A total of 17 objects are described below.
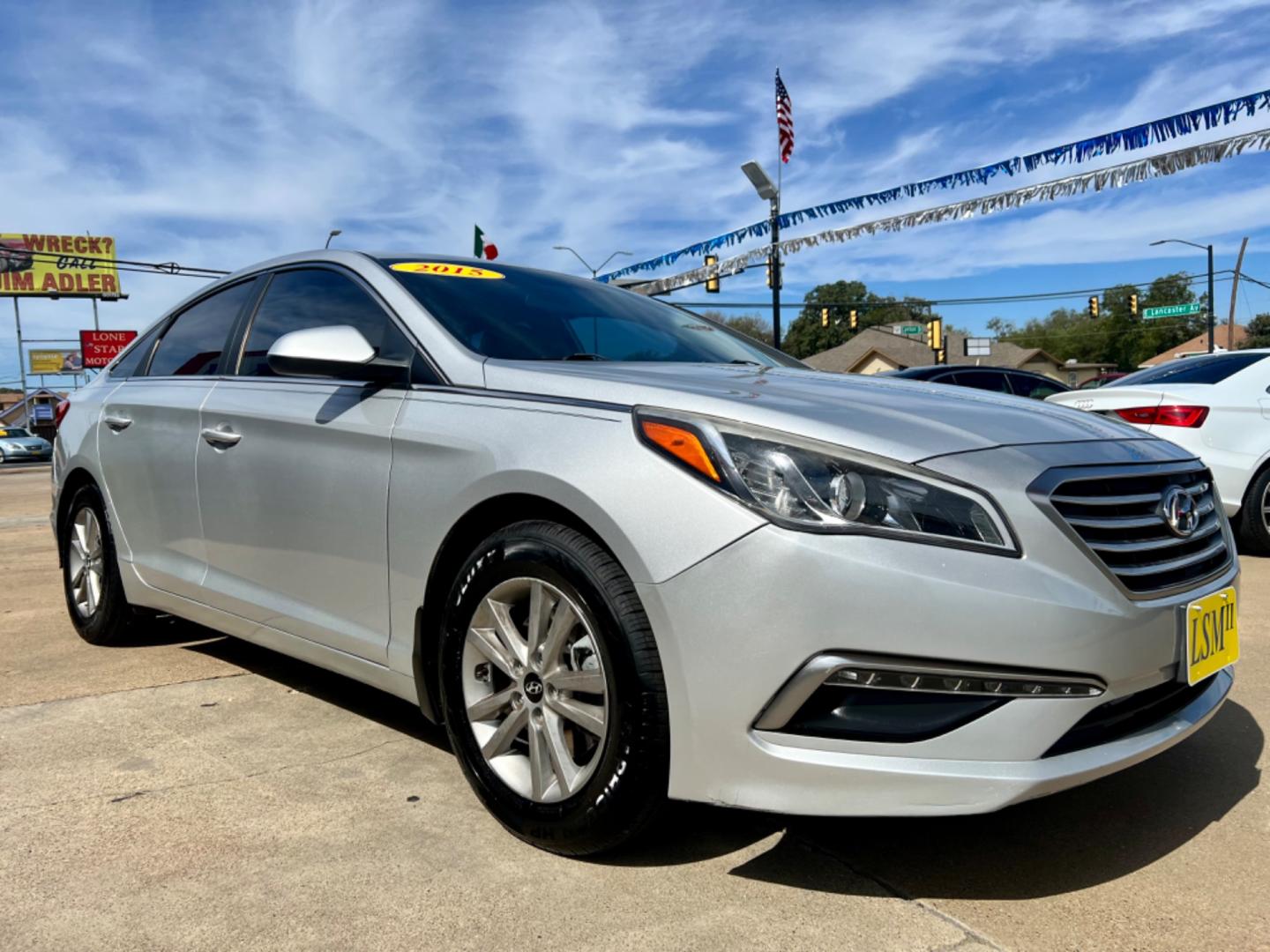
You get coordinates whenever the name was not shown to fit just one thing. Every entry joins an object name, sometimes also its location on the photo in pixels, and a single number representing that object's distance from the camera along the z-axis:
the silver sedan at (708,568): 1.94
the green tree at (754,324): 62.88
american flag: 16.17
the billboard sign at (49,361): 84.31
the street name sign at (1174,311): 41.77
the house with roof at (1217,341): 72.36
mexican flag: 20.63
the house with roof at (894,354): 72.33
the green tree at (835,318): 94.19
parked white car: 6.43
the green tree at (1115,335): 95.25
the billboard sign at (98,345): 58.06
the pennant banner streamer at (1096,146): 10.15
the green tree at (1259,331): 71.39
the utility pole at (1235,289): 41.00
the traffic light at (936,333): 36.12
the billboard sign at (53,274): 64.25
